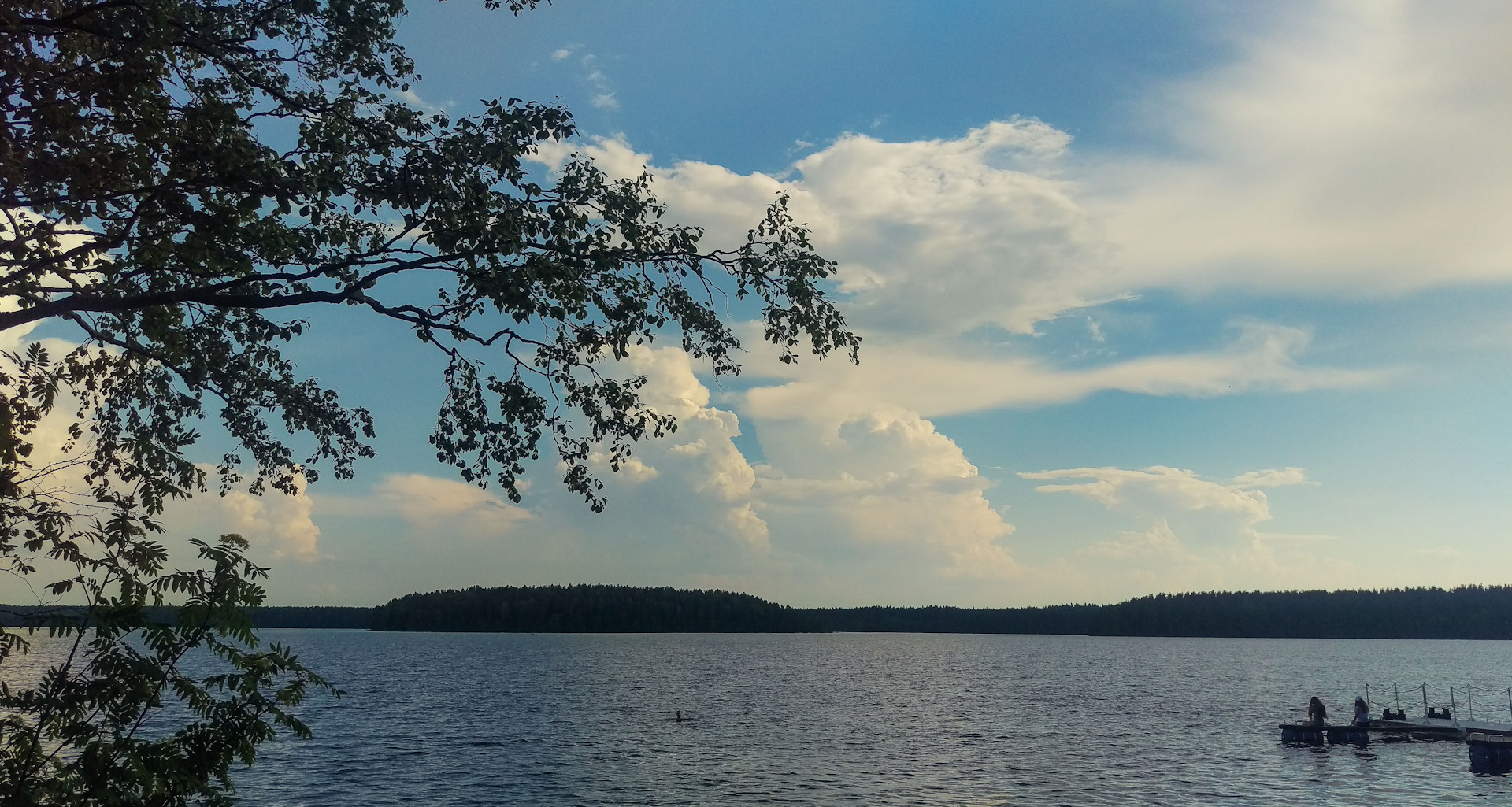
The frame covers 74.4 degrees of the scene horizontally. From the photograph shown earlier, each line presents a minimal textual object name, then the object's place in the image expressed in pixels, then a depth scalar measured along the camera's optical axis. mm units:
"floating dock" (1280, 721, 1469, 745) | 56812
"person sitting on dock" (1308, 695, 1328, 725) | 56906
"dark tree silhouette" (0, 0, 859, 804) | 8453
